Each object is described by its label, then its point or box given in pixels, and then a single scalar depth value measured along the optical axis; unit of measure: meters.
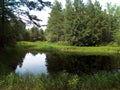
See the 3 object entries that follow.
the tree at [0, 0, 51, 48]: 8.90
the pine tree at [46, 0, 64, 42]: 27.90
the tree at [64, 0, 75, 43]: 24.76
